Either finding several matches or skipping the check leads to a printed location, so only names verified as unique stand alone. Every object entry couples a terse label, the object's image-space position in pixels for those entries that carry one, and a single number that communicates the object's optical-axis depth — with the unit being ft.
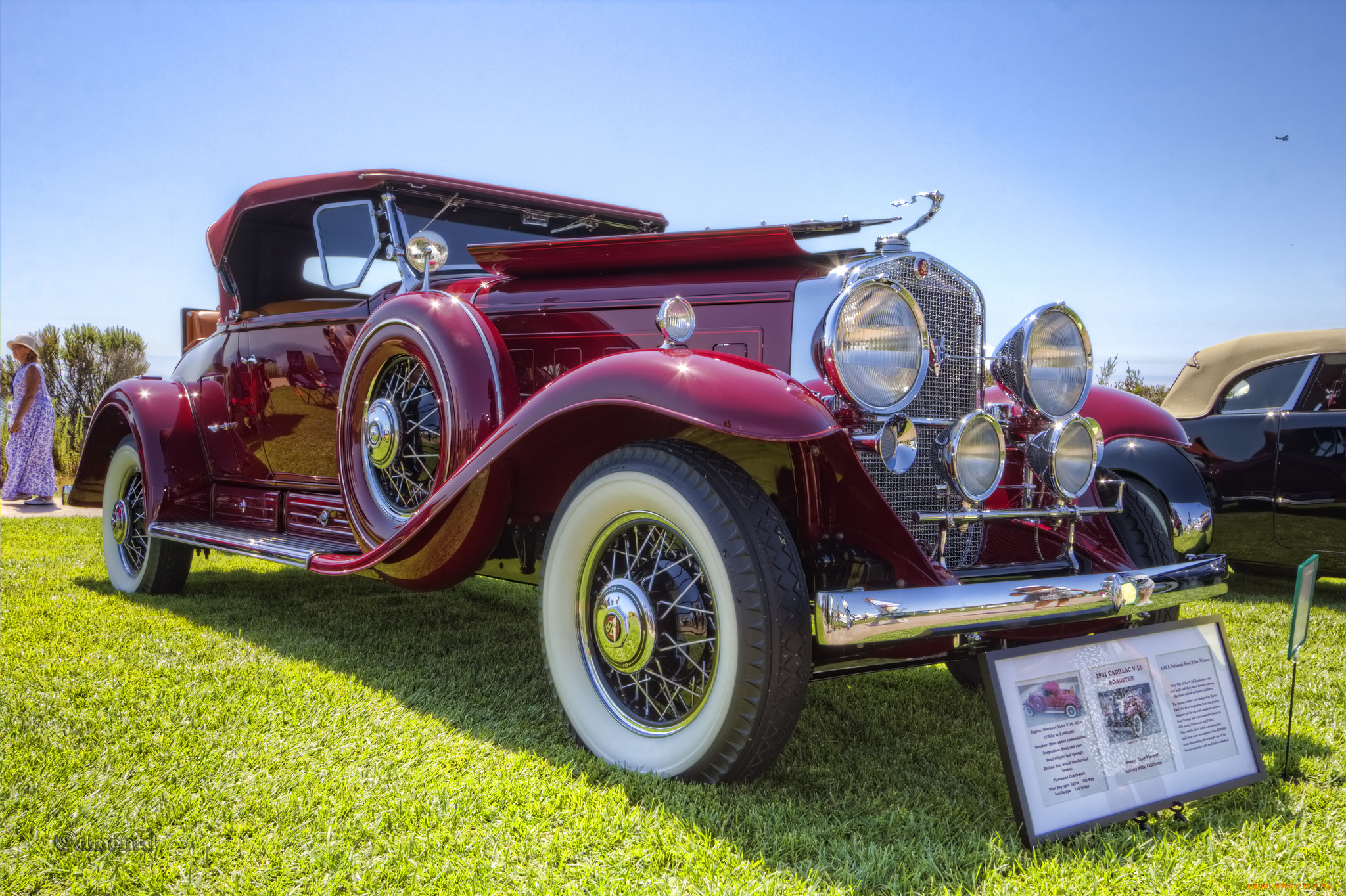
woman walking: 27.32
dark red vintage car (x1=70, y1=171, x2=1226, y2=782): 6.85
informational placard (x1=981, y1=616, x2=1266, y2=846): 6.41
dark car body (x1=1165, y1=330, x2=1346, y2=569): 16.47
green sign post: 7.54
